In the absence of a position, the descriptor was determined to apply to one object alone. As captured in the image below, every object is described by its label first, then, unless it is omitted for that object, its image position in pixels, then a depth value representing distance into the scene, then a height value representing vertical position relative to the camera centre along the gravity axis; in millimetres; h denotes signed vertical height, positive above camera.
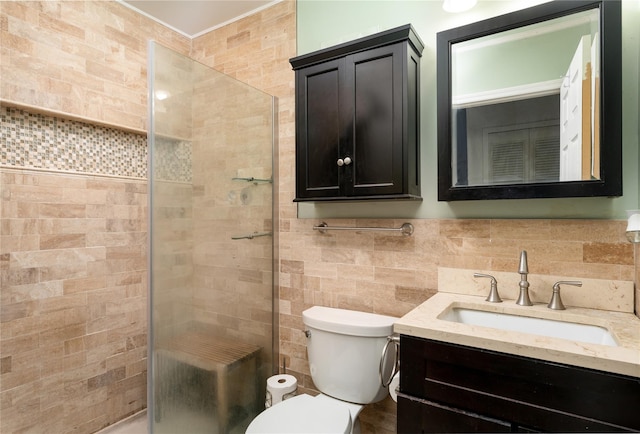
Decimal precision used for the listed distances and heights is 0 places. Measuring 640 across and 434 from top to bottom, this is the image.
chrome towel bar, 1686 -45
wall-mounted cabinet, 1521 +473
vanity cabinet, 896 -504
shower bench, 1530 -667
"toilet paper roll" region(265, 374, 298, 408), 1775 -873
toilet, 1422 -695
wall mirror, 1243 +458
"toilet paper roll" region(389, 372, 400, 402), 1429 -689
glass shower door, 1448 -135
